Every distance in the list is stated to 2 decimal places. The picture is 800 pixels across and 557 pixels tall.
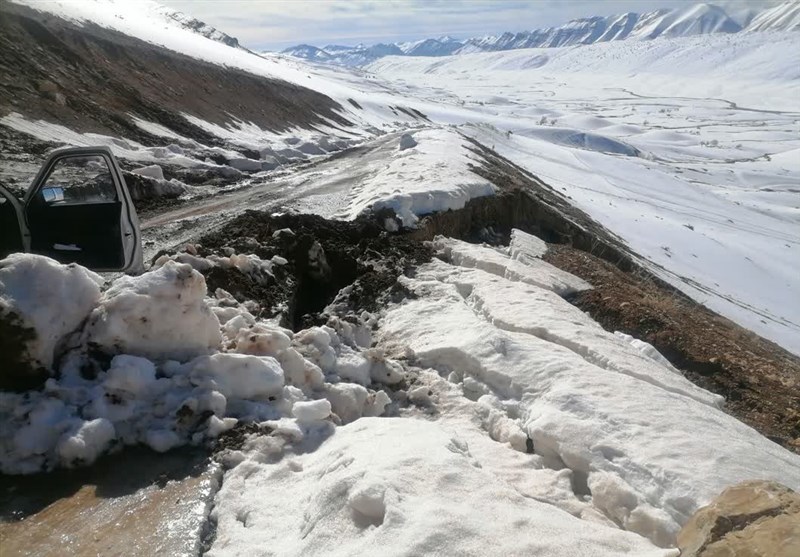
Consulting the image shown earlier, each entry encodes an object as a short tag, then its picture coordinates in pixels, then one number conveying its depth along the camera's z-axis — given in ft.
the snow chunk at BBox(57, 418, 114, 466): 13.23
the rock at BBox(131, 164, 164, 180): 51.06
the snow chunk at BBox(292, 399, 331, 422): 15.64
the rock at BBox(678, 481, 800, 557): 9.22
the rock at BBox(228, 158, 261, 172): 71.72
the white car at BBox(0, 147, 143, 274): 17.83
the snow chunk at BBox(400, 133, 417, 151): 90.96
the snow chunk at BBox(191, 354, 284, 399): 15.53
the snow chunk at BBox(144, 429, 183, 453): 14.16
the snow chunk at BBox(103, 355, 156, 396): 14.35
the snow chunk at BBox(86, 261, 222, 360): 15.11
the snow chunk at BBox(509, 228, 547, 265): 37.87
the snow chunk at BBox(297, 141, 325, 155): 97.49
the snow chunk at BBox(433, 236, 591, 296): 32.24
